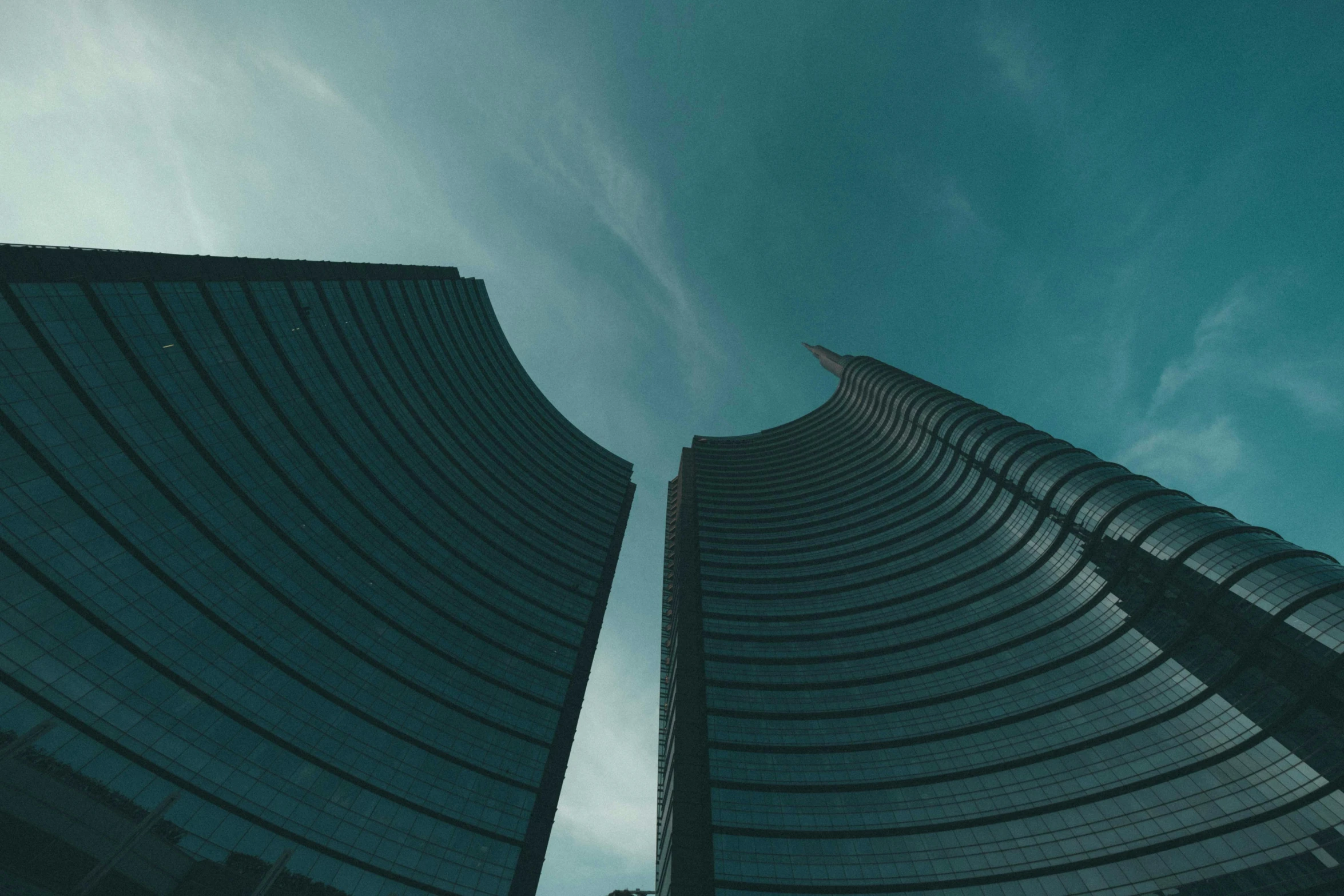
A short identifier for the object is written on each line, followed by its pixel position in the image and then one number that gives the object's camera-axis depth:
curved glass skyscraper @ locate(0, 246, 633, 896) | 31.42
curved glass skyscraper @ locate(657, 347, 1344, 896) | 38.03
